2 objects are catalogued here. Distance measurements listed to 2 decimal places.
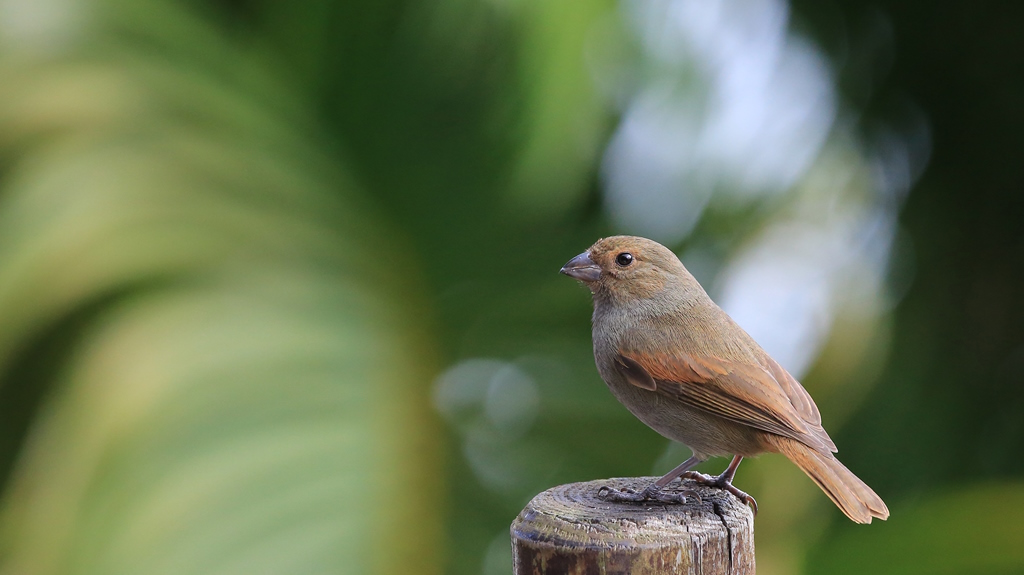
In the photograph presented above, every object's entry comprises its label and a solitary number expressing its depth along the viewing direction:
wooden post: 4.27
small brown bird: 4.34
